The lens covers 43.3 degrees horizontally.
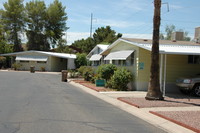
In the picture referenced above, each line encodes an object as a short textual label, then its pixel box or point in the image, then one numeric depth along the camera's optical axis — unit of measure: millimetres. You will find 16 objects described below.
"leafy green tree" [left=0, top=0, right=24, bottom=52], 54284
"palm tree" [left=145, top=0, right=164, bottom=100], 12273
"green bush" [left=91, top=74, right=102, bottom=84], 20214
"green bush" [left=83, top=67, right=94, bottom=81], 24247
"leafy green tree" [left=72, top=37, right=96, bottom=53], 57625
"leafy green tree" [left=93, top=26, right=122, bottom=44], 56734
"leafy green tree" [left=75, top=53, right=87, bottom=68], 43219
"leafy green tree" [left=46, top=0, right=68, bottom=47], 58344
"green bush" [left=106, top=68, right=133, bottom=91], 16859
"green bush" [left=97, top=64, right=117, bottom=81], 18625
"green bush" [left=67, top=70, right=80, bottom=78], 30411
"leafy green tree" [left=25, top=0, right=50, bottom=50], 57469
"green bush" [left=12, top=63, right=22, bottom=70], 42750
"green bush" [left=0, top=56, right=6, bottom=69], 44475
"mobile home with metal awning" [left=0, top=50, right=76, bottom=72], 43750
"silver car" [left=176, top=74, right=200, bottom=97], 14219
